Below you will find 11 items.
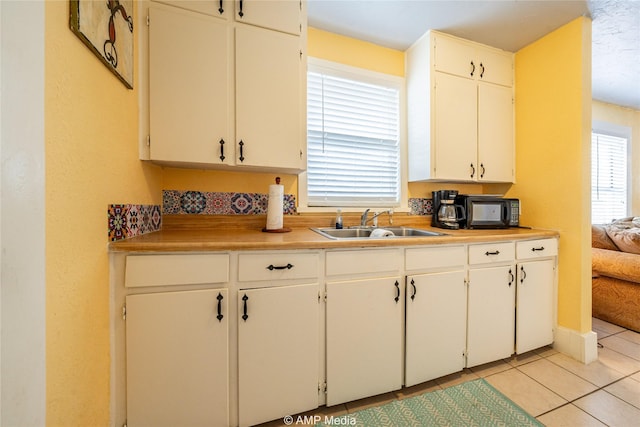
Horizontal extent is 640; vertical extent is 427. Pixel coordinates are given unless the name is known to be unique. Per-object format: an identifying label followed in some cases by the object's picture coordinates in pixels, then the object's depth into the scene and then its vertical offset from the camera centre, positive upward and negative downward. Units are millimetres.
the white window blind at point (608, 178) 3713 +510
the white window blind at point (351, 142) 2057 +592
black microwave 2049 +5
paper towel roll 1660 +22
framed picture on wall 840 +699
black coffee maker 2096 +5
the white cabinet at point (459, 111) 2029 +844
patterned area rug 1274 -1056
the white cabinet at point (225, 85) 1384 +734
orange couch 2209 -576
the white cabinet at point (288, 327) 1103 -585
